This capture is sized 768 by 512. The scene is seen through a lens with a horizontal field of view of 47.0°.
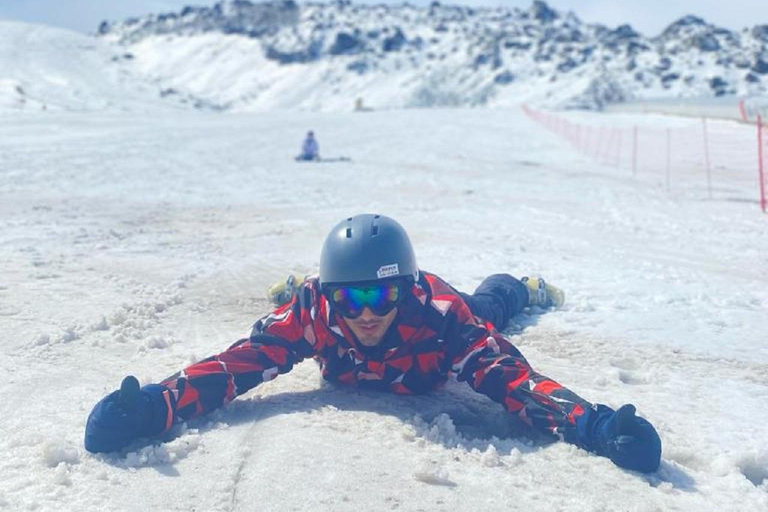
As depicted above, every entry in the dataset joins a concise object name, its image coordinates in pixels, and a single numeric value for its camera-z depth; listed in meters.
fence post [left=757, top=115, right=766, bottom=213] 12.23
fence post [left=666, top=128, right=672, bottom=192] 17.96
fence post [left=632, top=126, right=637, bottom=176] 18.19
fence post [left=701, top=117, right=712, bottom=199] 14.98
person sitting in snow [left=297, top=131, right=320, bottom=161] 19.41
